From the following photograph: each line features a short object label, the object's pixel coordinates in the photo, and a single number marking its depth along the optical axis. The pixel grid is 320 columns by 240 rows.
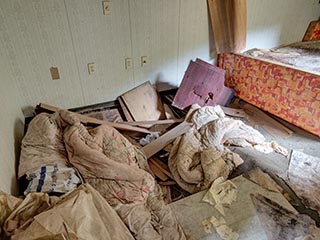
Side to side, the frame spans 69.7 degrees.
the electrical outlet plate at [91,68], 2.21
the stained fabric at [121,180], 1.39
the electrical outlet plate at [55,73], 2.08
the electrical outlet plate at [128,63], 2.34
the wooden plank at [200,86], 2.55
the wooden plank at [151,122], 2.31
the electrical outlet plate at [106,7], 2.01
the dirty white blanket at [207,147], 1.76
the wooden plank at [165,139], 2.06
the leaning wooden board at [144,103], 2.44
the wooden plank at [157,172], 1.91
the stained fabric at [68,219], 0.88
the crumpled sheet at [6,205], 0.99
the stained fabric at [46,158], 1.42
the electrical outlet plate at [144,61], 2.41
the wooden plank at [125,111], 2.39
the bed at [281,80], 2.13
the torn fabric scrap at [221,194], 1.57
